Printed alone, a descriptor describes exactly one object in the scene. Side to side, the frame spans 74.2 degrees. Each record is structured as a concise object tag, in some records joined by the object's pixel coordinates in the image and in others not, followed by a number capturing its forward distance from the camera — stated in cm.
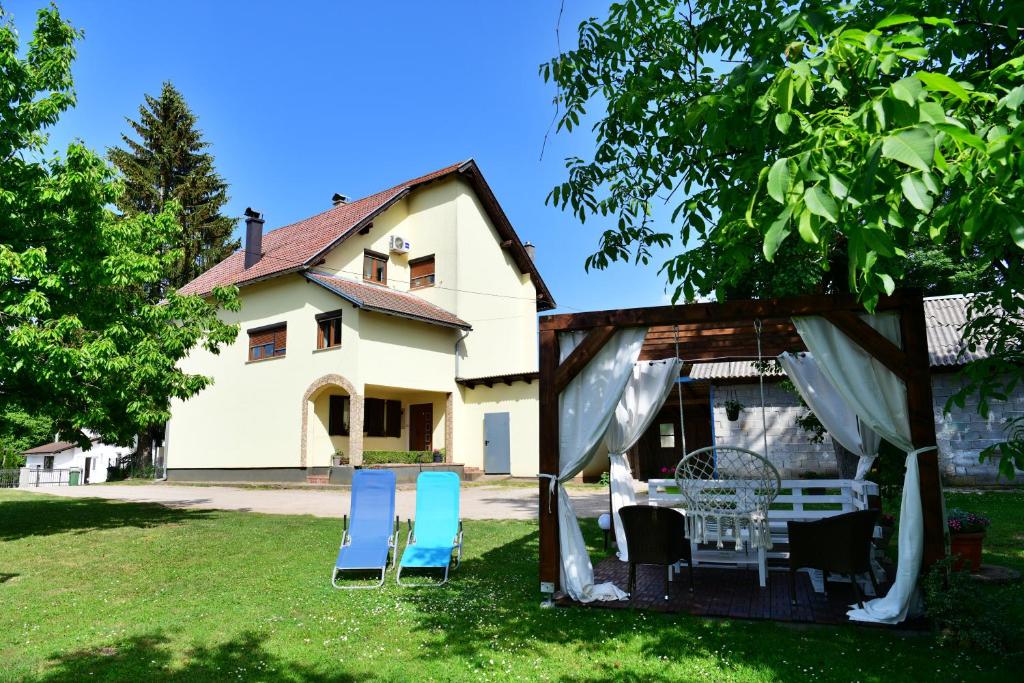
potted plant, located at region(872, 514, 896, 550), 642
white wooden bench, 607
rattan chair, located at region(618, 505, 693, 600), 566
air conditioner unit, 2364
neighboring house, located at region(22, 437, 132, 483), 3709
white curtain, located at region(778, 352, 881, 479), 685
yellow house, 2056
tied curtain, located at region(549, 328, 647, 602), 594
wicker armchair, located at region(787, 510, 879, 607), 516
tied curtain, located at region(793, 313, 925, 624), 491
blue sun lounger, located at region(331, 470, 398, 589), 701
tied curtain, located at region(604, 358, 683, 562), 671
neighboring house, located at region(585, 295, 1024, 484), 1396
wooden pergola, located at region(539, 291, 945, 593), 504
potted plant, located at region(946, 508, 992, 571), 594
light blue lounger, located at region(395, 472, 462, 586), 723
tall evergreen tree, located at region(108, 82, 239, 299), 2917
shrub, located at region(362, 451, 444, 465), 2039
